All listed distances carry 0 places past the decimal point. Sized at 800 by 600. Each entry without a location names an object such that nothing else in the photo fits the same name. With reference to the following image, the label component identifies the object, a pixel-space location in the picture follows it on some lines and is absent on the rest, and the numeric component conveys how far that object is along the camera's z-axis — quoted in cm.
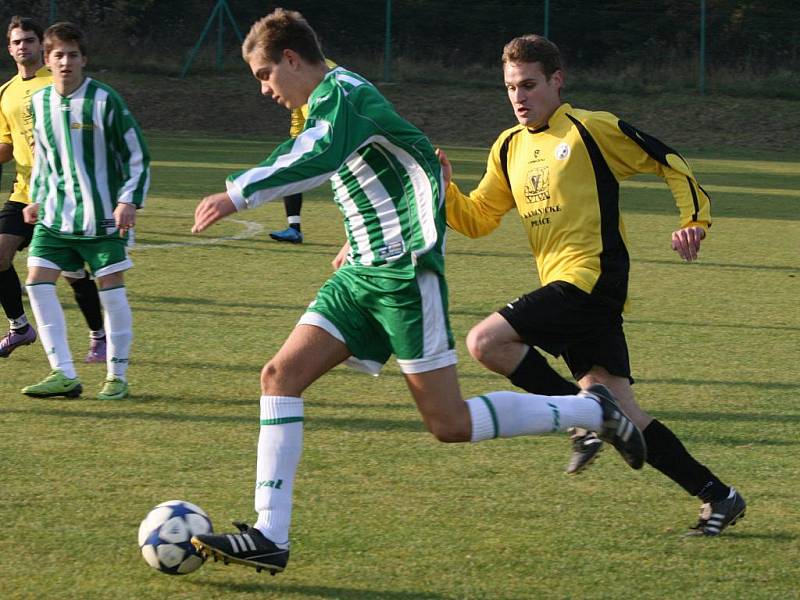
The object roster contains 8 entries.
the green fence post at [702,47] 6575
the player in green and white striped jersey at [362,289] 819
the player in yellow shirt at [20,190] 1537
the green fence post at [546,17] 6819
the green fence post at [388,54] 6675
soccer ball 830
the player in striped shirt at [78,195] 1337
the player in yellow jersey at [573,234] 996
